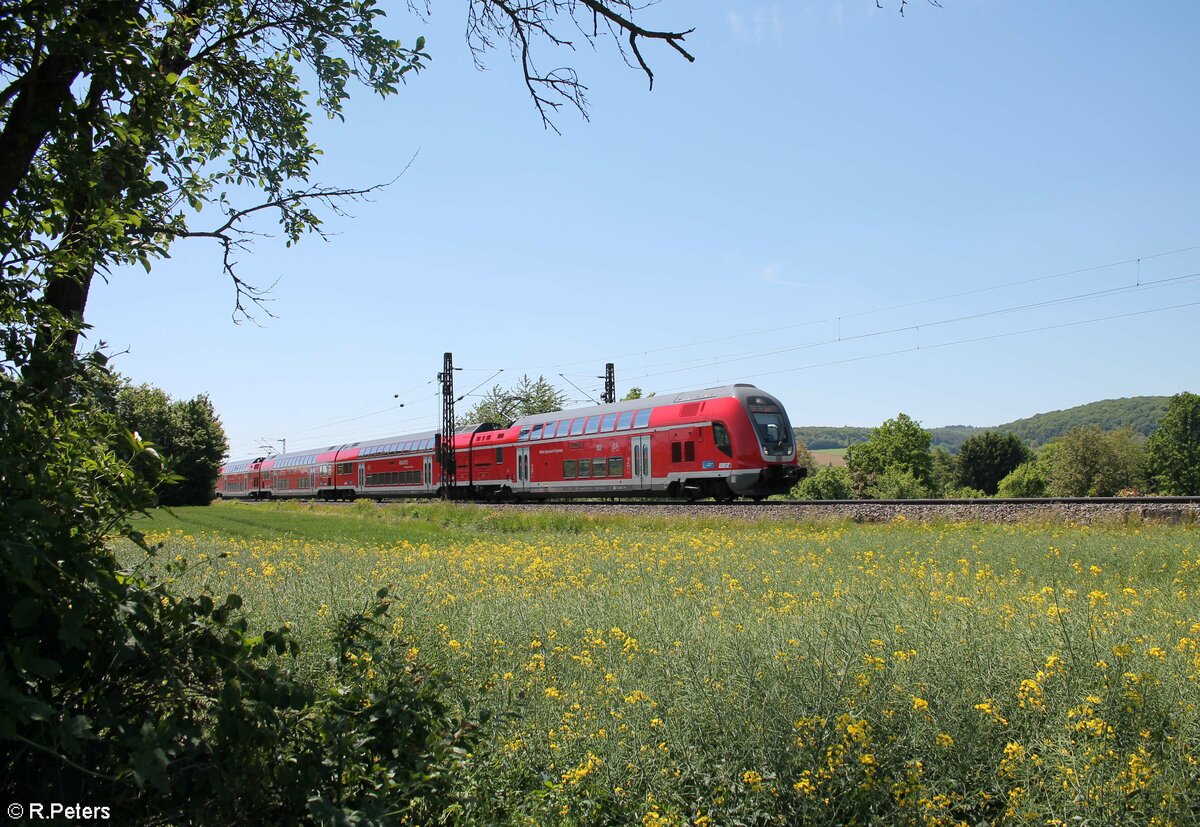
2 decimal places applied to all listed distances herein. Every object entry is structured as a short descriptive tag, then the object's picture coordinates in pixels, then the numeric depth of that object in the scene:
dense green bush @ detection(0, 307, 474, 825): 2.51
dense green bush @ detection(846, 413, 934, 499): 101.50
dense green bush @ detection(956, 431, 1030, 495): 110.62
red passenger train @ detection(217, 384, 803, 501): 23.94
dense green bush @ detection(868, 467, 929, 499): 55.05
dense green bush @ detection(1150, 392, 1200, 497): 80.62
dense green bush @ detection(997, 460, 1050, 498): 96.12
